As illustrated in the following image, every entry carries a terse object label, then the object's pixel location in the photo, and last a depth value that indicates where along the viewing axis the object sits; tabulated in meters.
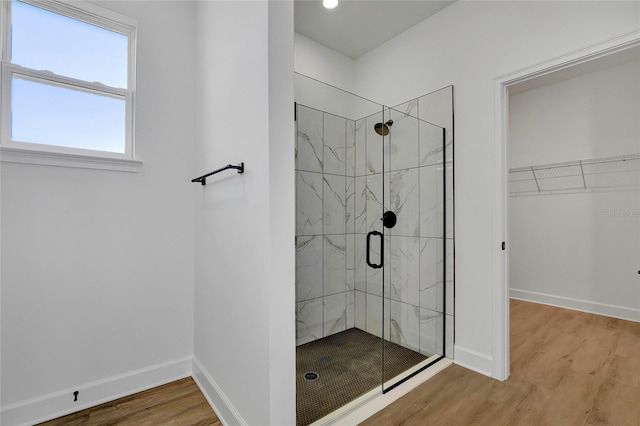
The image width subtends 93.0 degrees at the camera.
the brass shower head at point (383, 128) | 2.33
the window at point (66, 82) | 1.74
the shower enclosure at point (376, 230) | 2.29
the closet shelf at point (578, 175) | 3.14
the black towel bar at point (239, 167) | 1.55
